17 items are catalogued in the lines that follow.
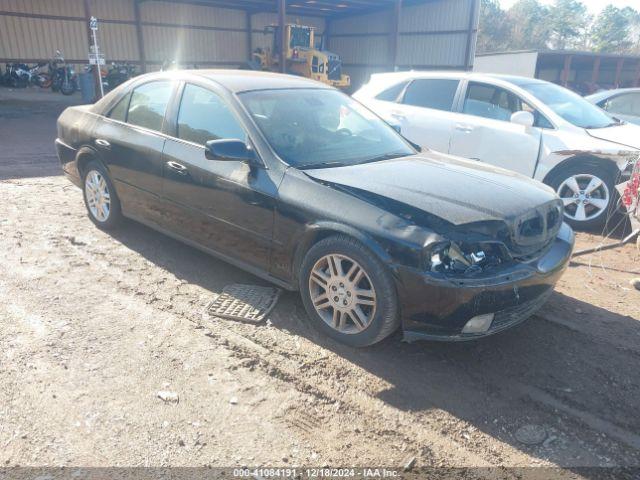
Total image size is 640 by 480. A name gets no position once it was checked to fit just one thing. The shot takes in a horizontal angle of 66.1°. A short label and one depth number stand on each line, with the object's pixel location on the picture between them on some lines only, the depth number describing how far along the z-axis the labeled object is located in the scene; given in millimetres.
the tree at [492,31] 54156
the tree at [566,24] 59500
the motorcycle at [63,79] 18312
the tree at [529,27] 55656
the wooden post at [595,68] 25678
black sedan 2826
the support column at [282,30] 18547
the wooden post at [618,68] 26984
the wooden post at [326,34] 27703
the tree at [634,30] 56594
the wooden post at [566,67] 23989
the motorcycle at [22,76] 17922
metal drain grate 3557
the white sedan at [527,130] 5676
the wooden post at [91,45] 13982
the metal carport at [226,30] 18938
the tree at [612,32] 53969
